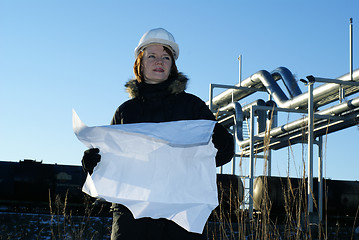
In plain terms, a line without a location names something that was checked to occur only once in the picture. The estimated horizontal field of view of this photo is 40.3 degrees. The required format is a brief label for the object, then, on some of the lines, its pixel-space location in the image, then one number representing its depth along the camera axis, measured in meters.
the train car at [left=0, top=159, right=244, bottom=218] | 14.11
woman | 2.42
